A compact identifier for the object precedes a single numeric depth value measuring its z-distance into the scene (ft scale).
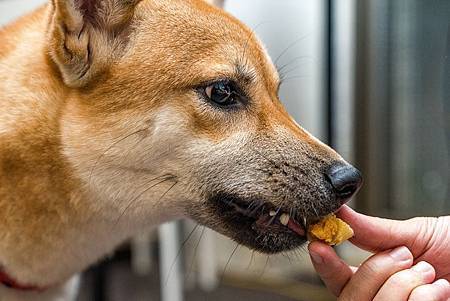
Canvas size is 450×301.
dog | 1.39
